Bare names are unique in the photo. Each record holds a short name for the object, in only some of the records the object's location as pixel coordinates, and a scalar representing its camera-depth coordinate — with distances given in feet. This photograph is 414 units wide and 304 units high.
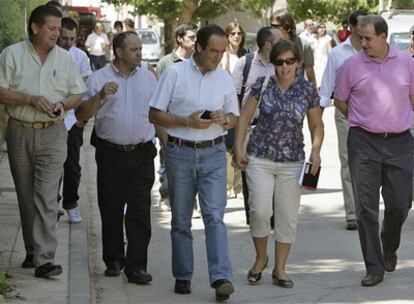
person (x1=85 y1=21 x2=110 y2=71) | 96.05
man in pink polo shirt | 30.35
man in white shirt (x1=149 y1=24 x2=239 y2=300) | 28.55
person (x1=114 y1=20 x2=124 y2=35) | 106.83
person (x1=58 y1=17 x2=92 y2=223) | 37.86
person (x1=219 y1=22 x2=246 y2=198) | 42.75
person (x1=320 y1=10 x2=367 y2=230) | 36.65
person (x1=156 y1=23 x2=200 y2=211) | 38.45
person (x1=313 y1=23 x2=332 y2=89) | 98.83
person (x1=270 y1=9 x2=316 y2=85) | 38.99
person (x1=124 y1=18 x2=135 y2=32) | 86.12
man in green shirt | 29.60
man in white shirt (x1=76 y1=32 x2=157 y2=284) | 30.45
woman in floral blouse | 29.68
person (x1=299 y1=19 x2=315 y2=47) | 99.00
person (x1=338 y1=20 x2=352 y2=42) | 98.81
